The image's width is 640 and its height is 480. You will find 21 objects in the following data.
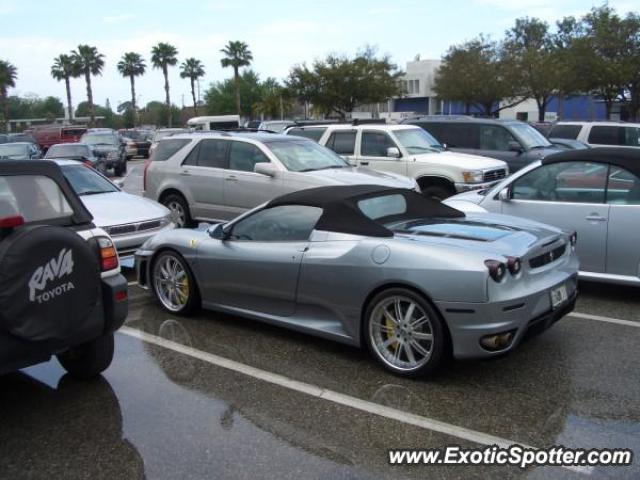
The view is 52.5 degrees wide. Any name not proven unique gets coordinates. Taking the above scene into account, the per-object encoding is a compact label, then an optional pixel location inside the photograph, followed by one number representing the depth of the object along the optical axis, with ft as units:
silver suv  32.07
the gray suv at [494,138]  42.60
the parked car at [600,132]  50.93
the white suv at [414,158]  36.94
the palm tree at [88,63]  234.79
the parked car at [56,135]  121.97
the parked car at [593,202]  20.95
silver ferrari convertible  14.42
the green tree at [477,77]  136.87
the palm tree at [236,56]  232.32
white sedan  26.63
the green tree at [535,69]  128.16
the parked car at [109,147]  81.71
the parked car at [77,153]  65.26
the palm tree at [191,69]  265.13
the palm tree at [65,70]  236.02
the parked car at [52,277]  12.06
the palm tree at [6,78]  226.58
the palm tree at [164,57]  248.73
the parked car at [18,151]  66.55
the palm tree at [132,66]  256.11
